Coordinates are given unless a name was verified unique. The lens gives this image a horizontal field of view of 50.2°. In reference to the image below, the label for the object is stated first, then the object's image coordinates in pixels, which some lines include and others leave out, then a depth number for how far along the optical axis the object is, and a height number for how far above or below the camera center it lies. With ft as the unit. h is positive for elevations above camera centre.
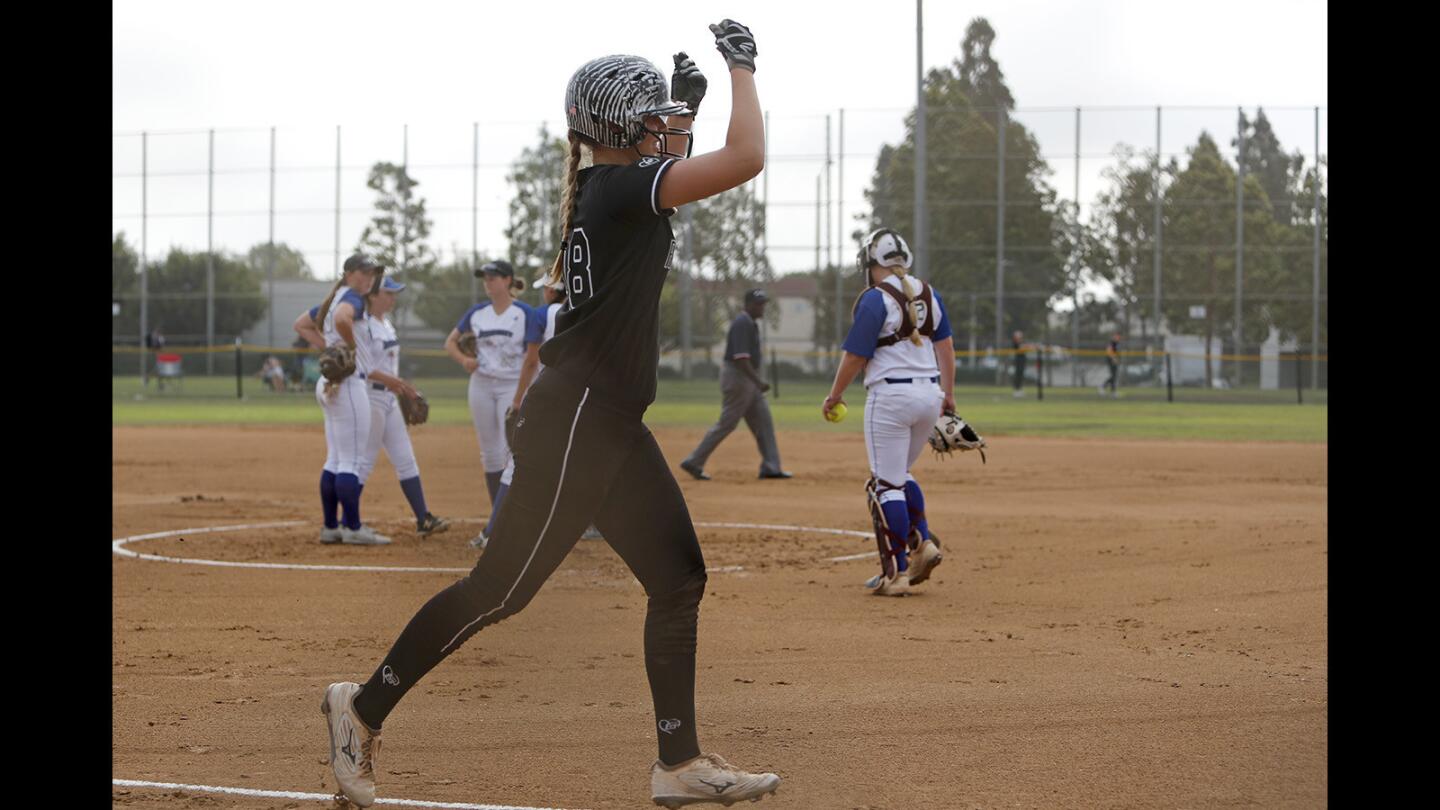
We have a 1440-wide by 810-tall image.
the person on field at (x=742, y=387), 56.18 -0.78
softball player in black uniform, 15.06 -1.02
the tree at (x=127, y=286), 175.94 +8.79
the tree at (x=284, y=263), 172.55 +11.26
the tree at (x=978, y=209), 161.89 +16.85
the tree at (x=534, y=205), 165.89 +17.37
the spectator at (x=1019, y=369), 135.27 -0.12
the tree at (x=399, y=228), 168.76 +15.00
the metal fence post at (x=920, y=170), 125.39 +16.82
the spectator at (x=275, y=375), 150.10 -1.16
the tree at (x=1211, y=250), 160.35 +12.51
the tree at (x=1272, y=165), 157.69 +21.10
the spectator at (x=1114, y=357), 139.23 +1.01
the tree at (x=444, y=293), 167.73 +7.76
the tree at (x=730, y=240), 159.43 +13.09
